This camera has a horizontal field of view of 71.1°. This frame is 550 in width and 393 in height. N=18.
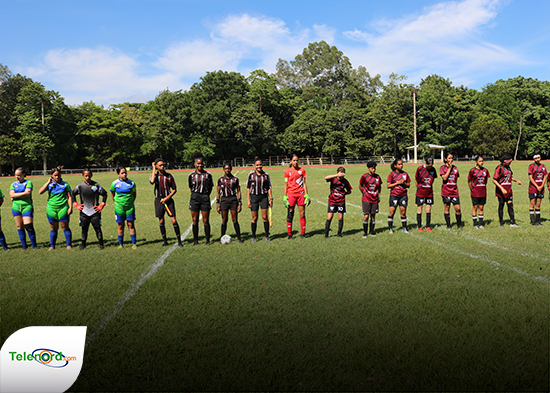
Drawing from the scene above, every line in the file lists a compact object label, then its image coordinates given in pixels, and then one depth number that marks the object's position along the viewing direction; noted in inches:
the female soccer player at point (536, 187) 412.5
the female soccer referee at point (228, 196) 358.3
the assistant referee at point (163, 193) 350.9
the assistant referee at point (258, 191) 363.3
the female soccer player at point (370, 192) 371.9
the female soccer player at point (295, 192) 374.0
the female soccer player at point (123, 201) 348.2
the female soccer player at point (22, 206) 350.6
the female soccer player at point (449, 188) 397.7
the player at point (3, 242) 354.6
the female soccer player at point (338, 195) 372.2
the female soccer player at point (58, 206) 349.4
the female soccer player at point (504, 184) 406.9
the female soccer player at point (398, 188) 376.5
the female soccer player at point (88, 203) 344.8
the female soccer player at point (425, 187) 386.6
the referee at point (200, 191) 351.6
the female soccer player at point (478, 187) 400.8
